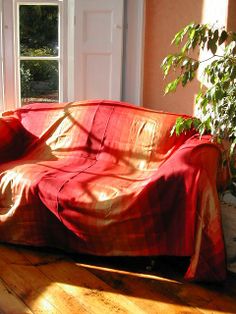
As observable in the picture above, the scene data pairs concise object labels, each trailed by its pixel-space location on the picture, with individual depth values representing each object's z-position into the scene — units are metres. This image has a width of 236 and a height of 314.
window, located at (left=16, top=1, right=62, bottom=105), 3.51
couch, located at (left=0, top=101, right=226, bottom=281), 2.04
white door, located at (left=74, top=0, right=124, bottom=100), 3.35
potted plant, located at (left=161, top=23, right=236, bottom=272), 2.00
